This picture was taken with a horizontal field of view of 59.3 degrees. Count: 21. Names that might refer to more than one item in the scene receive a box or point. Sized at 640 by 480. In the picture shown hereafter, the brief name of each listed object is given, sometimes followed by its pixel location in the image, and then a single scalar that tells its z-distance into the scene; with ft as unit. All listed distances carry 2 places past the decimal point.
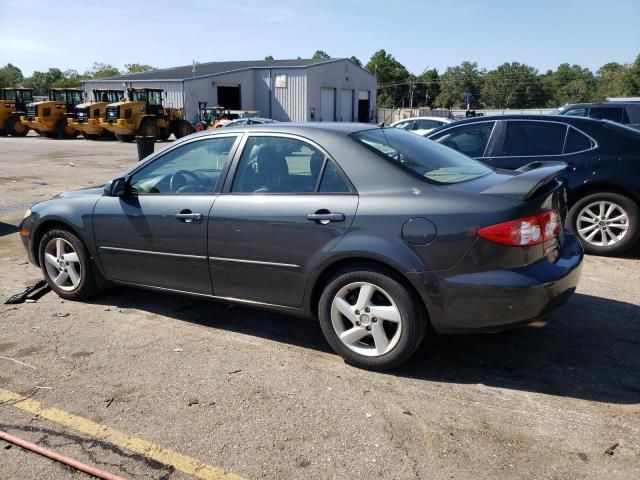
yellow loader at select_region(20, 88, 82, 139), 104.73
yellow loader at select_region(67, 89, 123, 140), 99.91
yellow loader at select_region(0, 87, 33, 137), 111.14
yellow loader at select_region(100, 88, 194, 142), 93.97
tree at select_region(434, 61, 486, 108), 319.35
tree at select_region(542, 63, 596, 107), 282.15
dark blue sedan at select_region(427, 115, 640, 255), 20.83
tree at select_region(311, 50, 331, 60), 449.48
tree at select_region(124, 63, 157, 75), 375.45
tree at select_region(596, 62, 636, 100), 259.80
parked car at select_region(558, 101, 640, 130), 46.65
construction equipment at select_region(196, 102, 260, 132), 102.09
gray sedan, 11.03
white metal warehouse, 136.56
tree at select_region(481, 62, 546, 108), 293.23
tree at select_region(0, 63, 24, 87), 323.08
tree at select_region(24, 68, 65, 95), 335.26
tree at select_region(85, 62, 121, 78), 349.00
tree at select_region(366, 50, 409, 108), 328.08
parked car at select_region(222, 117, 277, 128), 72.48
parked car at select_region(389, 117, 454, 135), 62.13
